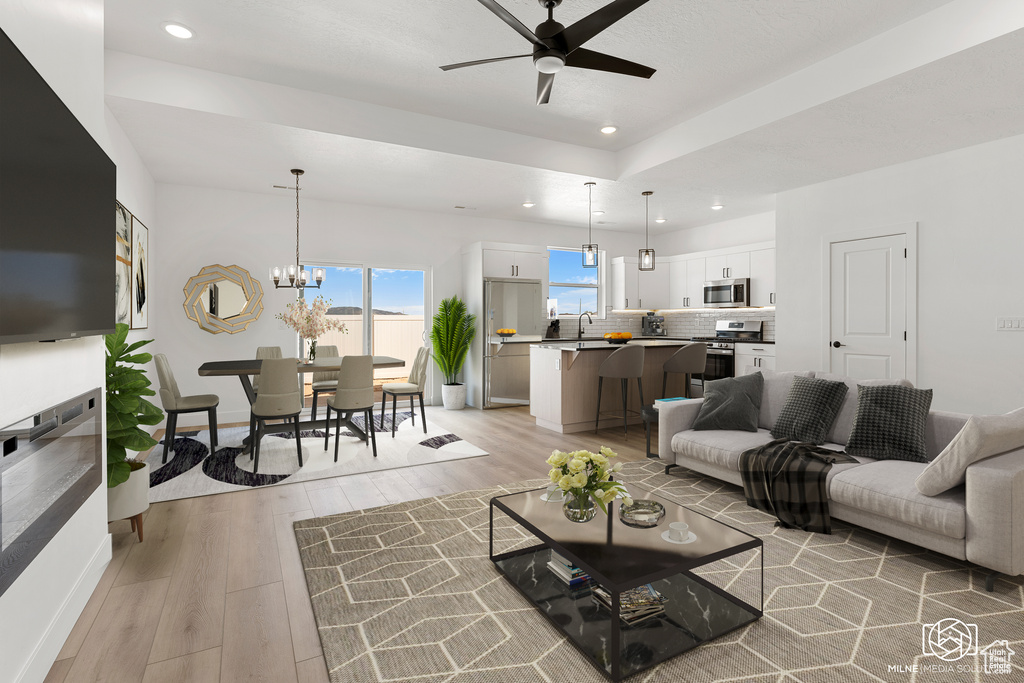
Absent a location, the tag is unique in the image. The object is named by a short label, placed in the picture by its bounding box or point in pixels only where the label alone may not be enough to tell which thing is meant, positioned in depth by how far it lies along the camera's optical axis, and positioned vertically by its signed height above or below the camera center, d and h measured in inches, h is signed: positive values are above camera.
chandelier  191.2 +20.6
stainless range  286.2 -7.5
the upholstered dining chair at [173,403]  171.2 -24.3
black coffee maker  342.0 +4.2
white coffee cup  82.1 -31.4
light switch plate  162.2 +2.9
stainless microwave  284.4 +21.5
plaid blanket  112.4 -33.1
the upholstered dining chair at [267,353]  214.4 -9.0
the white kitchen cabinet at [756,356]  267.9 -12.4
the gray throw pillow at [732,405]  146.9 -20.3
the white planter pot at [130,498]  107.4 -34.6
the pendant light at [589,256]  205.6 +29.9
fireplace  58.6 -19.4
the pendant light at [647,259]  211.8 +29.5
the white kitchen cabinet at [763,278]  272.1 +28.8
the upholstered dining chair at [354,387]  175.2 -18.6
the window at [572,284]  323.0 +30.0
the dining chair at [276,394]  161.8 -19.6
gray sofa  85.9 -30.6
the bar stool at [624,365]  209.3 -13.2
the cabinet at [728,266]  286.2 +37.2
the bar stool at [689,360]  219.5 -11.6
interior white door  193.6 +9.7
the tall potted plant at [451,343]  275.3 -5.9
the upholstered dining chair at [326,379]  215.5 -20.4
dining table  168.6 -12.5
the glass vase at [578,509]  87.0 -29.6
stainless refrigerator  277.0 -5.3
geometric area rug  70.2 -44.0
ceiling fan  88.0 +53.1
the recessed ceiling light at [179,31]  123.0 +70.8
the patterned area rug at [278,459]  148.9 -41.9
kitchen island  213.9 -23.2
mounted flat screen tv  55.2 +14.8
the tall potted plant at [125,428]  104.3 -19.2
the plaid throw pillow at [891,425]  117.0 -20.9
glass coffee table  71.6 -42.1
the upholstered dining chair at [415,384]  209.6 -21.7
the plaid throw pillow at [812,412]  134.9 -20.6
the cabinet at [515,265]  279.3 +36.8
